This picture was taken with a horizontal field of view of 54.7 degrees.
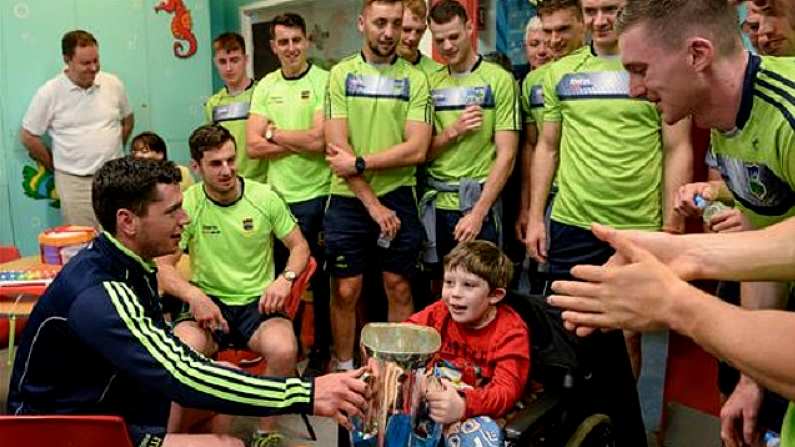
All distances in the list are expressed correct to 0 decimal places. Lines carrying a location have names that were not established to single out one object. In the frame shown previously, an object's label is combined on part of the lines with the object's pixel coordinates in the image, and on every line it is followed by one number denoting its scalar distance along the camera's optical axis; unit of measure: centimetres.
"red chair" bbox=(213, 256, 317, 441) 299
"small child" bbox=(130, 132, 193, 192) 372
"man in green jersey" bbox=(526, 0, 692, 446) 270
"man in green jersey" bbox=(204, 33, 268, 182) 399
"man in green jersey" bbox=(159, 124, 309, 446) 296
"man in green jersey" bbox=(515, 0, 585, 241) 315
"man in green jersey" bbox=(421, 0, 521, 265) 318
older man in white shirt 470
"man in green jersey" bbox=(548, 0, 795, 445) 136
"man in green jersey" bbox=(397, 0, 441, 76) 349
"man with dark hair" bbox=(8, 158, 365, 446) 178
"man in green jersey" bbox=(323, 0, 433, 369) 325
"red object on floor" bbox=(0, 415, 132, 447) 148
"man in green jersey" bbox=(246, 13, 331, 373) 358
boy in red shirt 213
